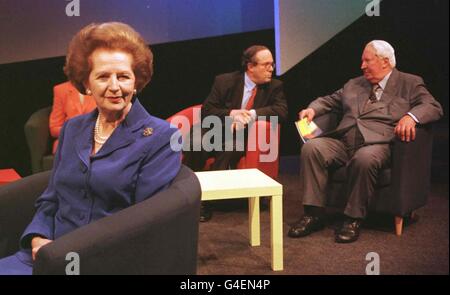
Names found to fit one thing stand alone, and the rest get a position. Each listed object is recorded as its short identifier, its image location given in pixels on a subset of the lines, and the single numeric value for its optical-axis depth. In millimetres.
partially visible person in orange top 4805
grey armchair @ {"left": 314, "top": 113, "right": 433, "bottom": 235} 4188
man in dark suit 4832
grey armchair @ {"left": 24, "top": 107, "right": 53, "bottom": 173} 4762
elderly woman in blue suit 2266
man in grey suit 4219
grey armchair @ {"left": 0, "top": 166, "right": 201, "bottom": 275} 1924
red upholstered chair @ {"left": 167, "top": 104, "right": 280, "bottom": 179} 4656
